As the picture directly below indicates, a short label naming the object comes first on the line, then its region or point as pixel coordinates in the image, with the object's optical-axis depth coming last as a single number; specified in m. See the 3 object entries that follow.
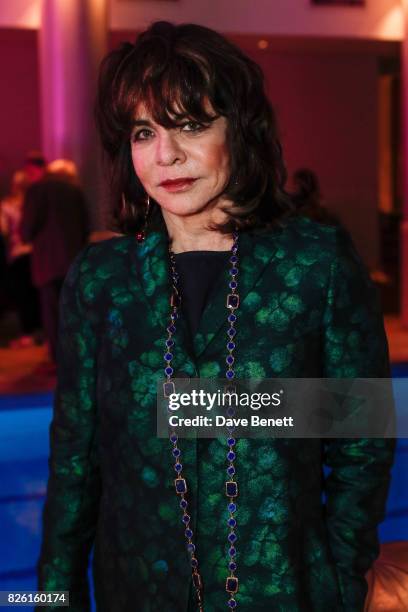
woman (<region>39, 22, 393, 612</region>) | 1.18
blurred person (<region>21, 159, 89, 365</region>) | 5.50
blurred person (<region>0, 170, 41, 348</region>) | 6.97
